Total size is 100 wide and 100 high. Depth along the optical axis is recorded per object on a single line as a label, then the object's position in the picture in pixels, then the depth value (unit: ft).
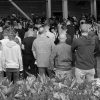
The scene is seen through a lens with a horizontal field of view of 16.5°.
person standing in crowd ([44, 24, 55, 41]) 31.75
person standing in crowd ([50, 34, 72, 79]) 24.59
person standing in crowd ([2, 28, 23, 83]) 25.62
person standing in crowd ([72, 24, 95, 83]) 23.59
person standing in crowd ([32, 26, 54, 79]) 27.32
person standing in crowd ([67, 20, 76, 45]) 41.99
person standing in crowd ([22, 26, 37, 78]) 30.83
